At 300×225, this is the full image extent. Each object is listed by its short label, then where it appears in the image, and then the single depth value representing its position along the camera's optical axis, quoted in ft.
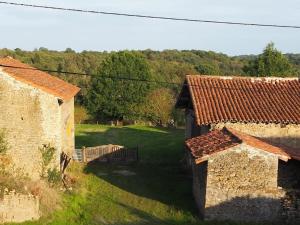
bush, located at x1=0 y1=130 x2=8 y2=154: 59.96
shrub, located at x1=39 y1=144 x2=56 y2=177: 60.49
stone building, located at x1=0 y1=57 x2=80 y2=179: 59.93
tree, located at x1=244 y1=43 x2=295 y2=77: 129.90
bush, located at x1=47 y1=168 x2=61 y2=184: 60.20
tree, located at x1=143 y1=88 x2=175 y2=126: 152.97
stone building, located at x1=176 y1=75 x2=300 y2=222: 50.75
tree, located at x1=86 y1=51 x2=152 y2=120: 157.17
